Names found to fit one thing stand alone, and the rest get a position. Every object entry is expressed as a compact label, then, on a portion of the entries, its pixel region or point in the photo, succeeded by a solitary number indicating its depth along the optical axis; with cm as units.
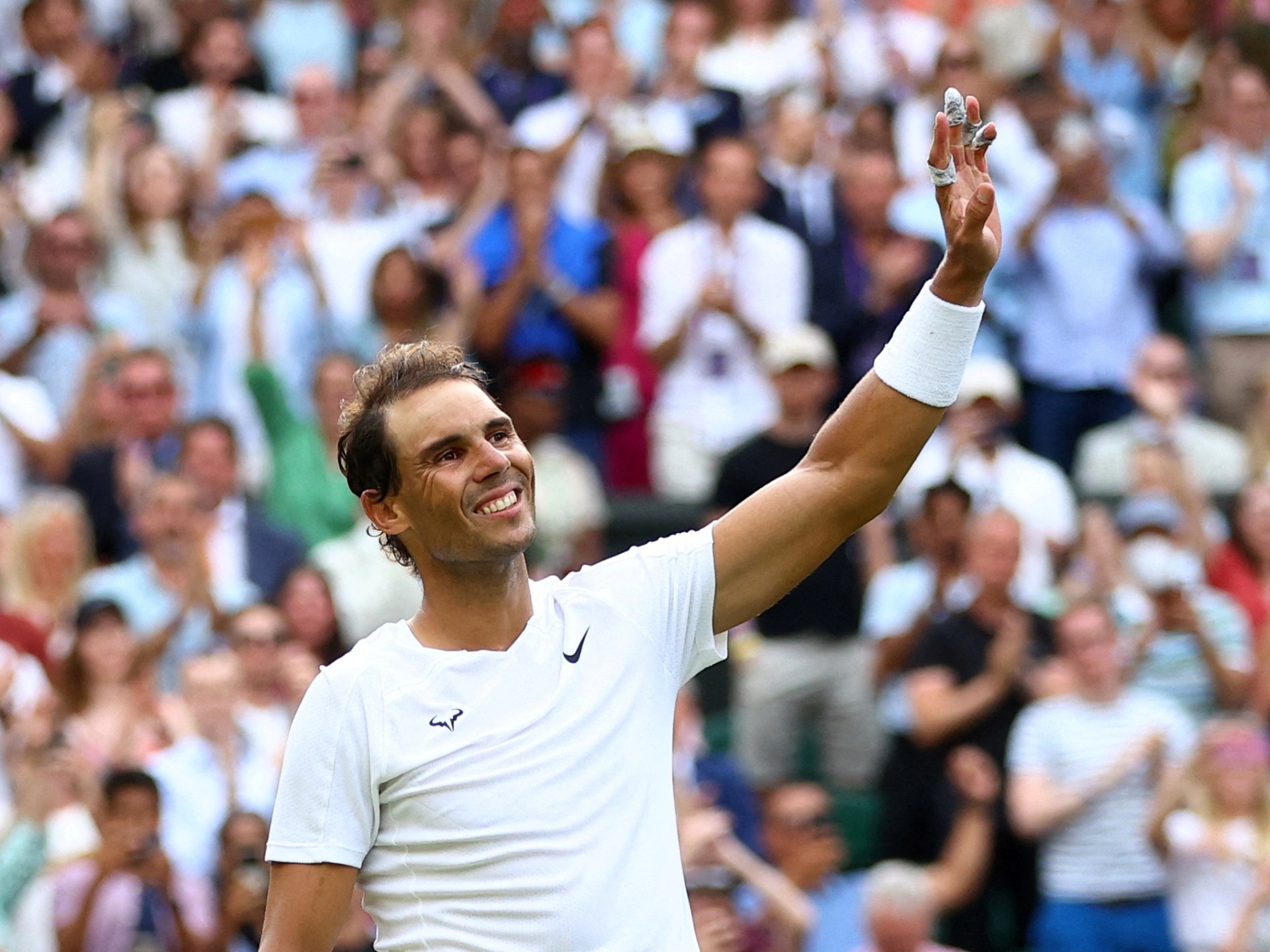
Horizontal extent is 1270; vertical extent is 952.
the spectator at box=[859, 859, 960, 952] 1337
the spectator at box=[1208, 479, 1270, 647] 1675
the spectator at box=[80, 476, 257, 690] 1625
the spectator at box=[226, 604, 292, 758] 1514
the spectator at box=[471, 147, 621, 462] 1905
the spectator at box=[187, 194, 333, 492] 1922
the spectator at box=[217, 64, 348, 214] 2103
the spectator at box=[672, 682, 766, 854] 1468
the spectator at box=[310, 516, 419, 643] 1653
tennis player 623
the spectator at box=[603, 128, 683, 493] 1908
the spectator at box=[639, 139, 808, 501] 1883
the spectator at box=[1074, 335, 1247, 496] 1809
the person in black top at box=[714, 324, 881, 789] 1631
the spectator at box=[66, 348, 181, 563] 1789
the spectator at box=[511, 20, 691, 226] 2064
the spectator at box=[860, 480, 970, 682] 1614
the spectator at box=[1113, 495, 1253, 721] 1588
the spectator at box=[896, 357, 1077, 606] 1736
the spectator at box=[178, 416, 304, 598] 1723
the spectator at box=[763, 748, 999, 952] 1431
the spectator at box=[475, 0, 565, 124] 2189
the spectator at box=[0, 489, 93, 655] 1656
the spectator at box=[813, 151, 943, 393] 1892
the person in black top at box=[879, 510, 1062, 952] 1512
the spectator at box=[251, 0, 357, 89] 2348
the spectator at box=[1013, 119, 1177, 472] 1955
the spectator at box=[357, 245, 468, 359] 1891
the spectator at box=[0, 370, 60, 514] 1830
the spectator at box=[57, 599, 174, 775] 1511
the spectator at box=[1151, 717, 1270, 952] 1428
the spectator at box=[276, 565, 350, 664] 1597
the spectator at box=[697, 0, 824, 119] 2198
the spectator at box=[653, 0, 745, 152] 2111
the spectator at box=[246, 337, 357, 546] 1812
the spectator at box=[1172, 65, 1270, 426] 1991
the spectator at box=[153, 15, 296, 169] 2181
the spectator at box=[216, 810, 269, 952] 1376
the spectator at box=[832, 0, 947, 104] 2191
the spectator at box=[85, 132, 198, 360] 2020
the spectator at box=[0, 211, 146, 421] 1933
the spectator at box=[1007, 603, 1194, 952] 1457
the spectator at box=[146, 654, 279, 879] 1437
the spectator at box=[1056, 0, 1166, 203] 2200
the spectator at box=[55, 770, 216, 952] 1349
